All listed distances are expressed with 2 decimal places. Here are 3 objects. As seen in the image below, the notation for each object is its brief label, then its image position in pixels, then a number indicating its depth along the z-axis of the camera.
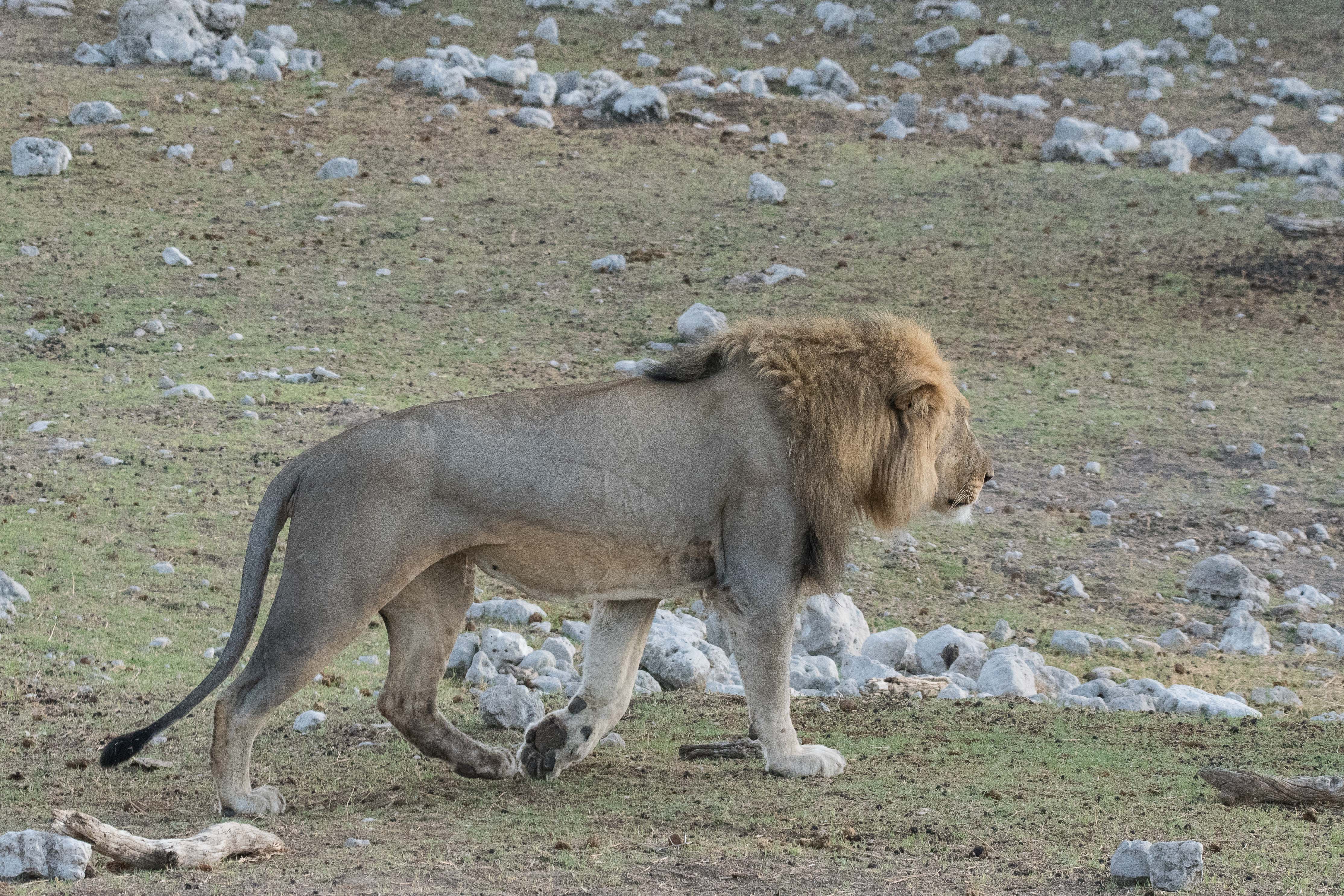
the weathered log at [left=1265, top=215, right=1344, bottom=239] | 31.89
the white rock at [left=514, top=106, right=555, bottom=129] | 35.62
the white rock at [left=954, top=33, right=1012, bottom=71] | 43.19
